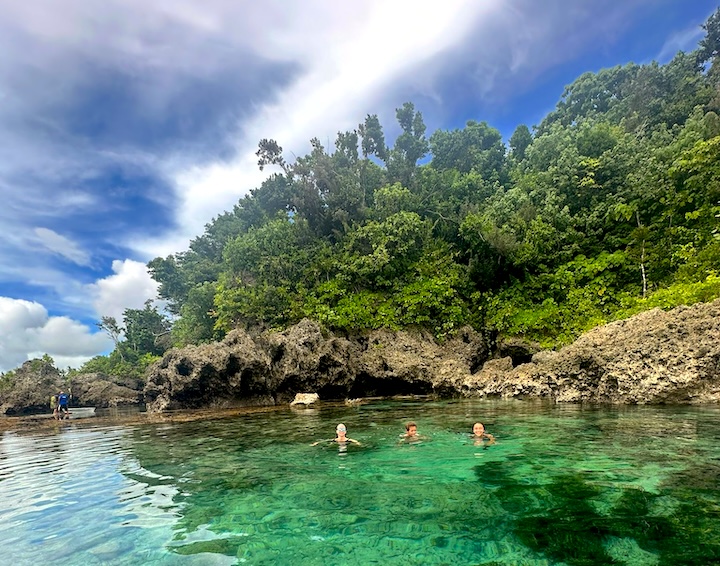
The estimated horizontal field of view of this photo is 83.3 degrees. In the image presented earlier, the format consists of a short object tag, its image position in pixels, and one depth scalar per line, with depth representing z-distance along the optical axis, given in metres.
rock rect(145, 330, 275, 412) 21.31
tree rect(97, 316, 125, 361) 53.37
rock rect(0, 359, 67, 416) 31.48
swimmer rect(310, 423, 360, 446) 10.39
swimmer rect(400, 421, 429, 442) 10.51
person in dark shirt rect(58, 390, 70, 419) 23.29
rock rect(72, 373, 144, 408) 38.00
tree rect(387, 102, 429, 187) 42.16
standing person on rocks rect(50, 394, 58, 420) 23.25
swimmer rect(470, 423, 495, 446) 9.90
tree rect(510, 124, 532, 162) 50.19
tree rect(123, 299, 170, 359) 50.00
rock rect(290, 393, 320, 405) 21.02
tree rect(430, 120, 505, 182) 44.44
